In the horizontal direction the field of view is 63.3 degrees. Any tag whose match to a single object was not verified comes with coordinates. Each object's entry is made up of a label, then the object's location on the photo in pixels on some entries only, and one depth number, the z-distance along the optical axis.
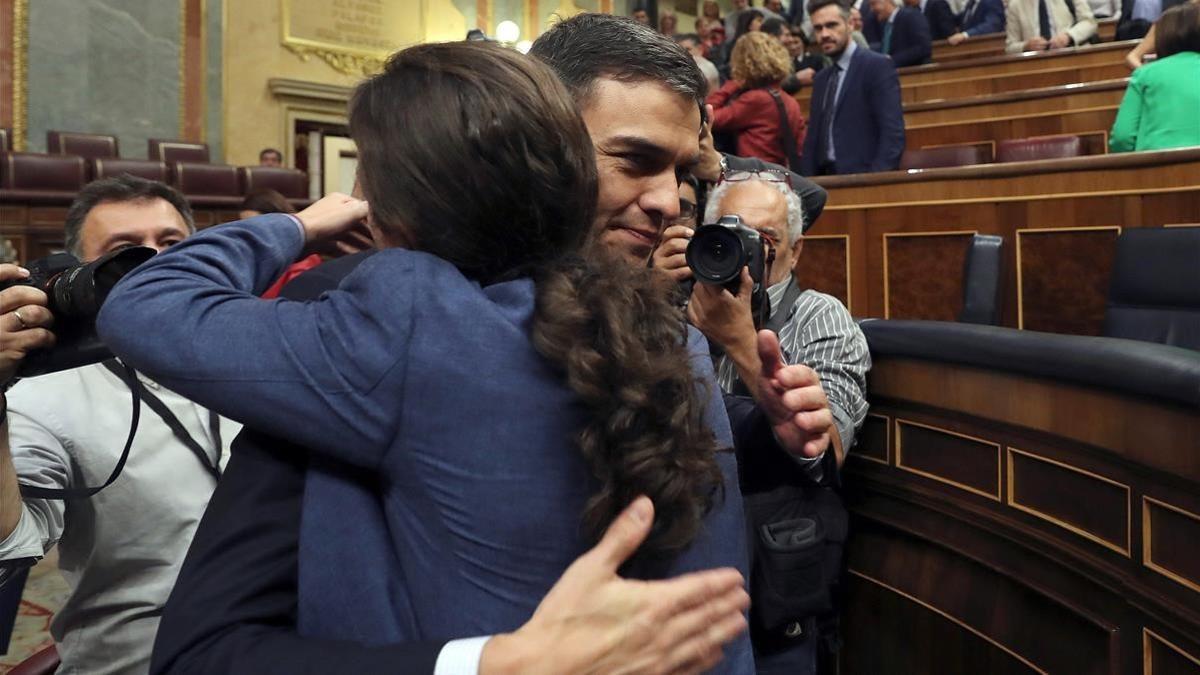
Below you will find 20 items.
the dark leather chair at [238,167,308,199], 6.08
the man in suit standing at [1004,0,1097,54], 5.26
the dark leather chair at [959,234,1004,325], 2.29
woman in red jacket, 3.11
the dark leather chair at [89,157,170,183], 5.50
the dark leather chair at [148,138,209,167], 6.53
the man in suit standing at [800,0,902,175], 3.38
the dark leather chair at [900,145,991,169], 3.82
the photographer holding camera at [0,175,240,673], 1.08
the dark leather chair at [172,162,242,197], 5.81
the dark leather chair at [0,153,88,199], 5.14
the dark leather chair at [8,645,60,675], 1.03
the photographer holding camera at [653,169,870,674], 1.04
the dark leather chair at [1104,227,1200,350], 1.98
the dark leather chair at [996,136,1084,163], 3.71
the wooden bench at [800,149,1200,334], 2.51
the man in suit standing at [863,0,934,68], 5.23
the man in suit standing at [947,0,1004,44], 5.98
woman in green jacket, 2.73
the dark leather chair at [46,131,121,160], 6.21
